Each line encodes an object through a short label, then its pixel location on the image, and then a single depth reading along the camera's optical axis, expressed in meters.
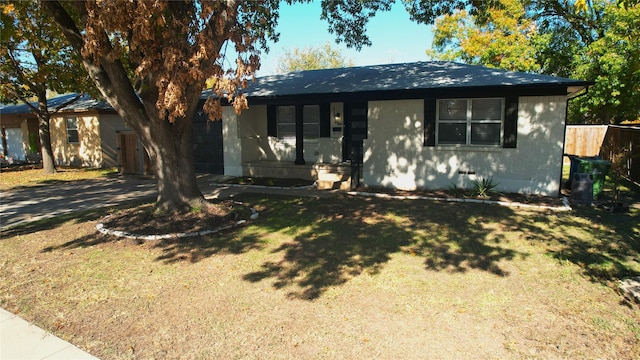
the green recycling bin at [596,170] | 10.06
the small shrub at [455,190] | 10.49
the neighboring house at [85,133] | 19.55
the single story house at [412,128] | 10.08
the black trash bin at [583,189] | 9.42
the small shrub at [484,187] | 10.33
